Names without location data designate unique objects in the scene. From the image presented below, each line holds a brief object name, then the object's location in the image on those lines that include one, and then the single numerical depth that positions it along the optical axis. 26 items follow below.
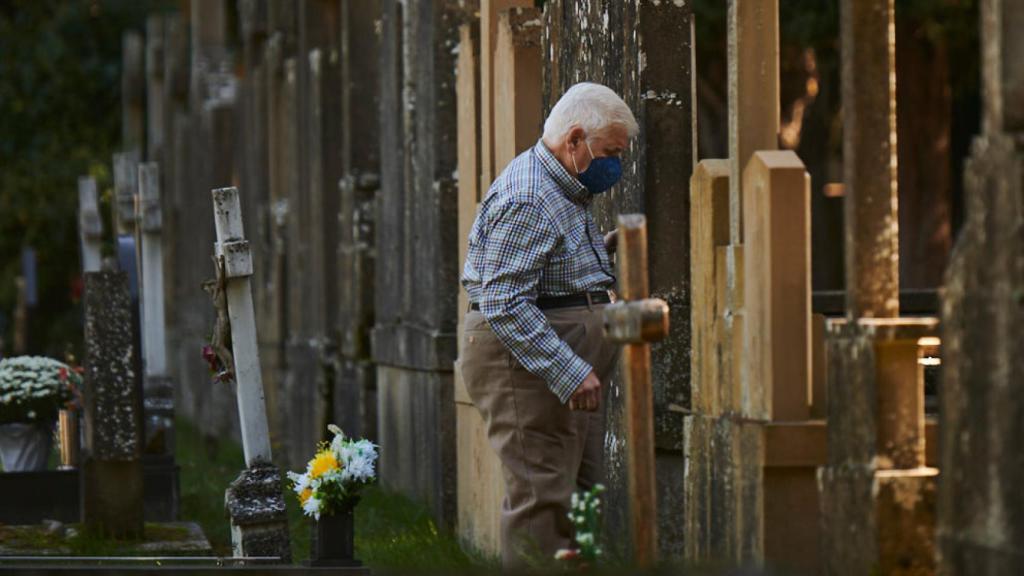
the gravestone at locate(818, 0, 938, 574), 13.22
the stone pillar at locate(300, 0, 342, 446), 36.37
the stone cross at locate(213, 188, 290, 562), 18.81
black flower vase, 16.84
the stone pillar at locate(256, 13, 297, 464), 40.87
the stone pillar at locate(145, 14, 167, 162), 66.62
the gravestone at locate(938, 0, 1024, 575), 11.56
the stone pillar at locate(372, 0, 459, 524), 26.16
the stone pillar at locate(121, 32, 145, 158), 69.31
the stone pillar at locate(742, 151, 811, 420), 15.07
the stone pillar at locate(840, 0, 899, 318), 13.48
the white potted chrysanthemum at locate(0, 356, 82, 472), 27.03
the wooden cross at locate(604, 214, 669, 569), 12.84
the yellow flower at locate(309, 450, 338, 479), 16.95
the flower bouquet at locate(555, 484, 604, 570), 13.68
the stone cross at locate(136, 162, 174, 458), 28.97
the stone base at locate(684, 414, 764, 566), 15.13
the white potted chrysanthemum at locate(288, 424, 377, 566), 16.86
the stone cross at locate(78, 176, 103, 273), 31.72
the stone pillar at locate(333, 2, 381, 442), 32.62
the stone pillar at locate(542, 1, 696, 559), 19.03
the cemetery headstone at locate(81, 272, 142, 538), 23.05
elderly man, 15.39
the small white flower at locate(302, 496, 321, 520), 16.81
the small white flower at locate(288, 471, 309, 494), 17.06
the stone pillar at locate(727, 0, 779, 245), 15.90
